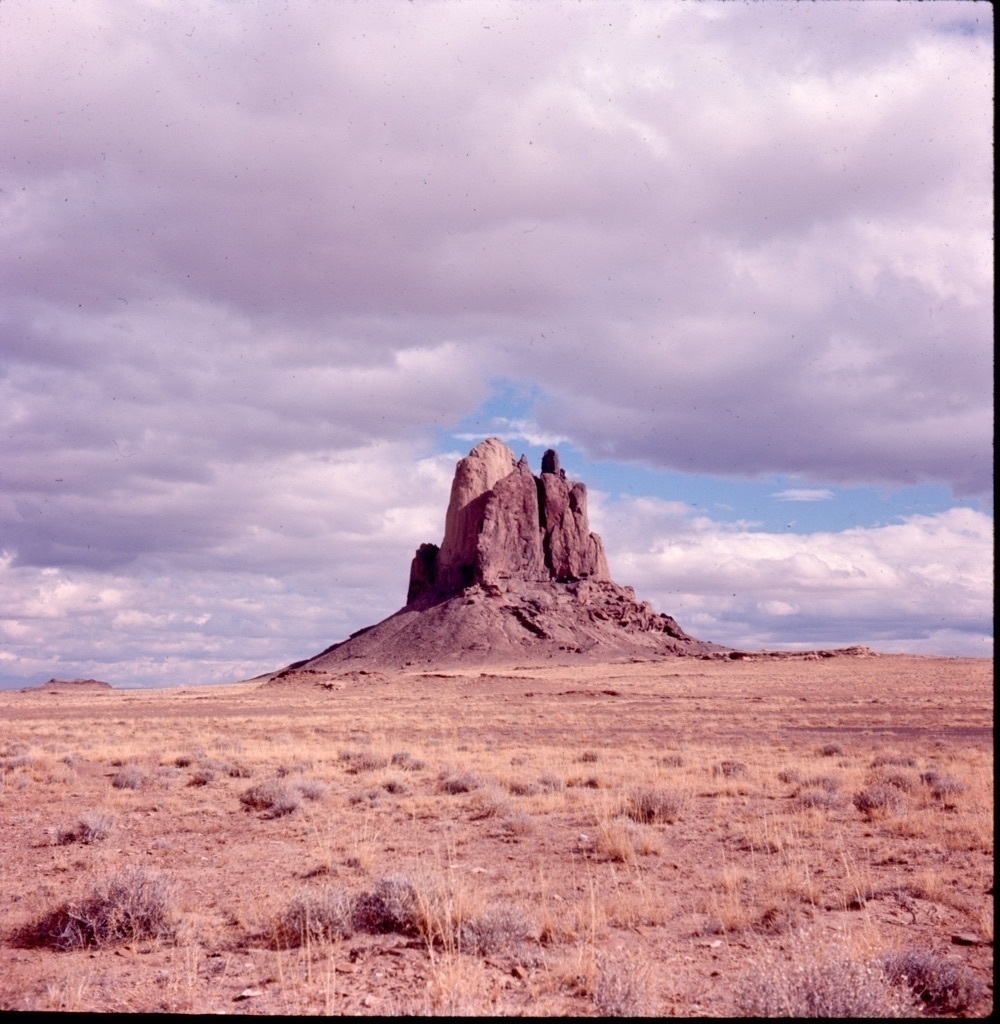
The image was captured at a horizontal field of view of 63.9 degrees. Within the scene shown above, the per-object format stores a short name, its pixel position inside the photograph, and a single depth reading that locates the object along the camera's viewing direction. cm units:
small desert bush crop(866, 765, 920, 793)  1436
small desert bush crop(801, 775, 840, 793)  1445
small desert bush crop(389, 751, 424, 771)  1845
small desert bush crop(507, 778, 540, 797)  1487
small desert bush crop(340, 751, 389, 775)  1838
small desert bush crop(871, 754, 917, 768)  1762
